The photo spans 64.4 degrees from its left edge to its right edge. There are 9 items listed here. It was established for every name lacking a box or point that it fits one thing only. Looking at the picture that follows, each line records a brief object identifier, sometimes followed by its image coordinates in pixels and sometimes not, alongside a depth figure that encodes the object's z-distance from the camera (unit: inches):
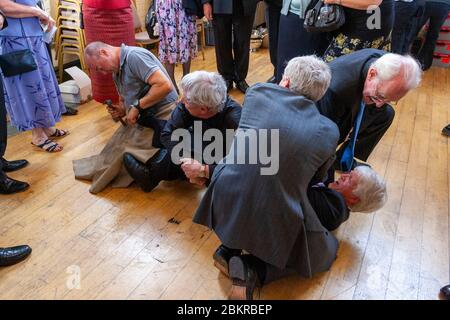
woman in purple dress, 77.9
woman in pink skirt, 99.1
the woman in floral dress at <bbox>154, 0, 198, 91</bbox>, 114.7
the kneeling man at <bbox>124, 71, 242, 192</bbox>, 61.7
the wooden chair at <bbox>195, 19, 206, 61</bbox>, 174.9
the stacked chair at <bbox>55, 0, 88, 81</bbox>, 129.6
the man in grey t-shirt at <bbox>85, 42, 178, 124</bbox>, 75.1
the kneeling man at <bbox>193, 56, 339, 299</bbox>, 47.7
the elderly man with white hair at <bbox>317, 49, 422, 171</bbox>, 57.9
